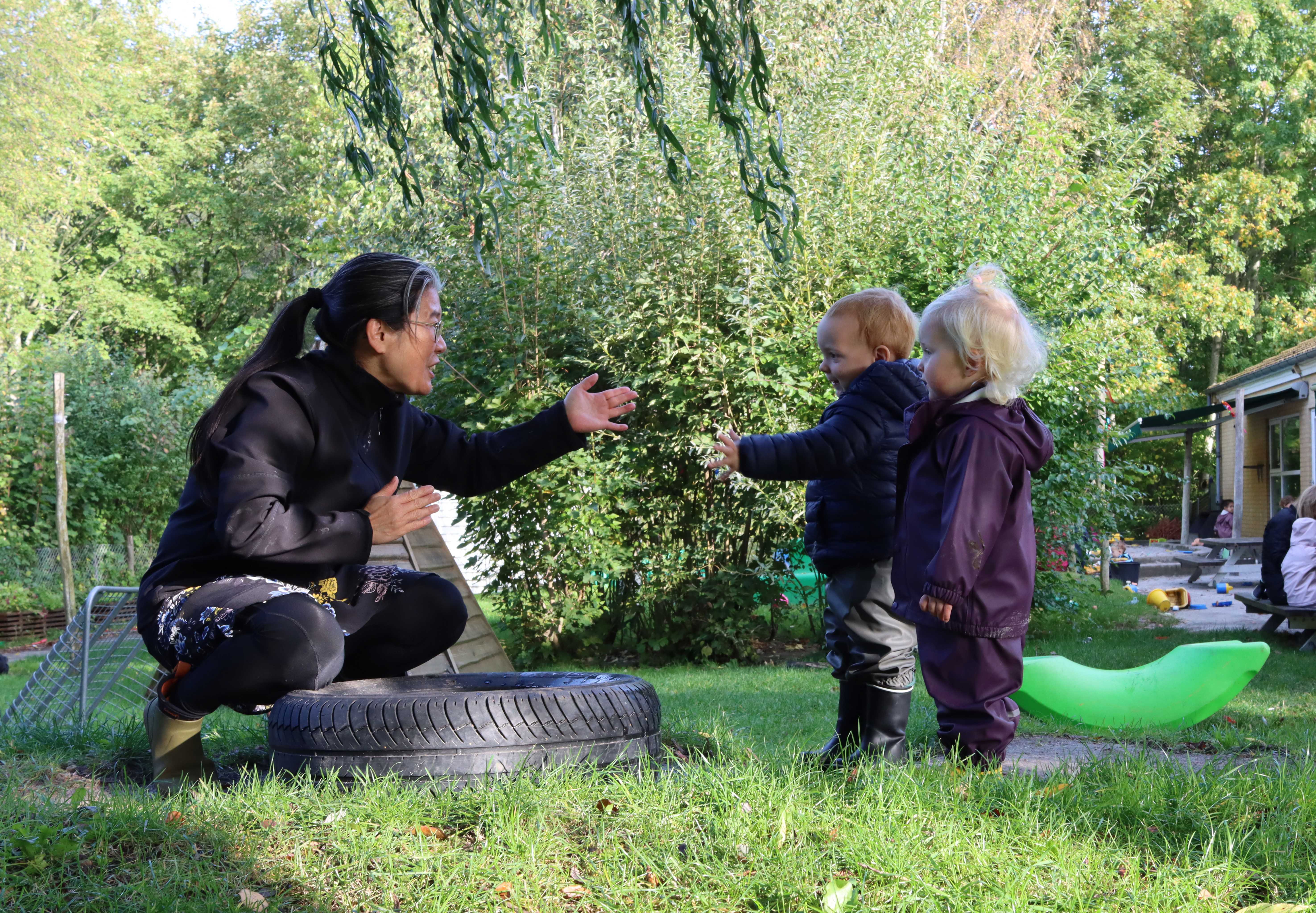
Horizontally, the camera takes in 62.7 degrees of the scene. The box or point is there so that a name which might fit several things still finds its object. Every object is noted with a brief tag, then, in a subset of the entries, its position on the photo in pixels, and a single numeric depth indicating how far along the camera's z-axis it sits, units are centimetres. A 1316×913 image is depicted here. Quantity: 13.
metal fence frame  551
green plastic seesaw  496
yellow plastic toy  1331
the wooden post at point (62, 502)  1434
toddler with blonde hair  313
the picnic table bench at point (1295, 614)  842
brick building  2072
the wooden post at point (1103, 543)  1011
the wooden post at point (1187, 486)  2612
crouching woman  303
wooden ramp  714
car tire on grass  300
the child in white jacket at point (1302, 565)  854
